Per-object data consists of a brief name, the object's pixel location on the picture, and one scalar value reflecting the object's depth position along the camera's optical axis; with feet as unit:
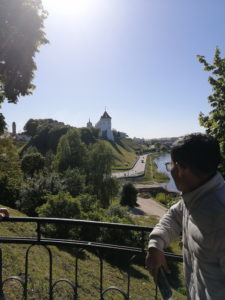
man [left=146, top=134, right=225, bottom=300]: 4.90
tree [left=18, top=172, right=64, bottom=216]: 60.64
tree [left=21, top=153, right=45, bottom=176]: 138.92
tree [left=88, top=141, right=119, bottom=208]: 100.89
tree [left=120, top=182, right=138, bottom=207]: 121.80
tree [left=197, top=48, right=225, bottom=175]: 18.81
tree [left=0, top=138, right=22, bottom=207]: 68.85
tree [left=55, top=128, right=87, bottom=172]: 112.16
